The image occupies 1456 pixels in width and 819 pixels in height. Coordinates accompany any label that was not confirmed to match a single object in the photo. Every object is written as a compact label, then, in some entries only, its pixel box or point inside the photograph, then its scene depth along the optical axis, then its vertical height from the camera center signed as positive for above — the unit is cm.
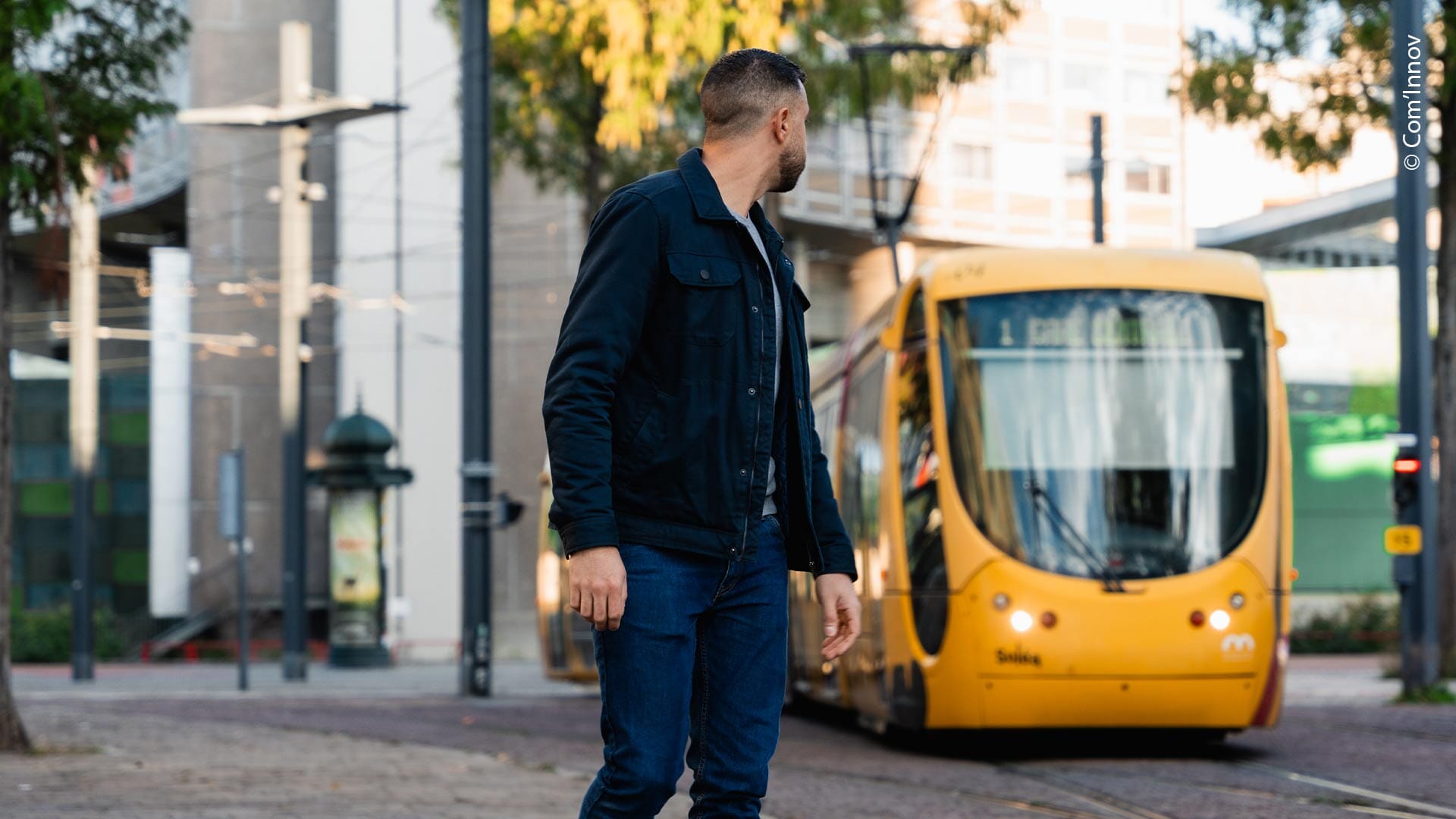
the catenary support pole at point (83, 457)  2791 -42
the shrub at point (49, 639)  3788 -381
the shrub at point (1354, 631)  3138 -307
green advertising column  3173 -137
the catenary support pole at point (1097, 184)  2520 +290
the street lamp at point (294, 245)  2612 +223
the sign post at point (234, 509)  2295 -91
